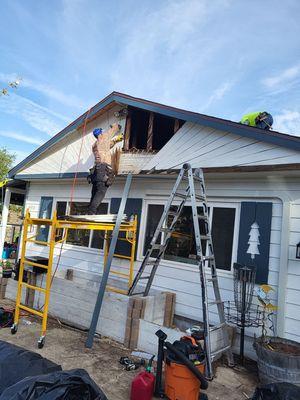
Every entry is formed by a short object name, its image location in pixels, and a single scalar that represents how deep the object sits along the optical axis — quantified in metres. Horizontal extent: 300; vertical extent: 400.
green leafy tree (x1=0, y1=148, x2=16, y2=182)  33.17
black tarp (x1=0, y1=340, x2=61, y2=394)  2.45
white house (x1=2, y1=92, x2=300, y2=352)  4.55
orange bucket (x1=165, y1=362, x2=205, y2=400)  3.03
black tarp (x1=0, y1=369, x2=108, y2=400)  2.08
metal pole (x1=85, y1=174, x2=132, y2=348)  4.60
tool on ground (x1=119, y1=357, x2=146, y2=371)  3.95
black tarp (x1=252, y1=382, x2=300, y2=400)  2.62
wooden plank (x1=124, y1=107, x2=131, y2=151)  6.62
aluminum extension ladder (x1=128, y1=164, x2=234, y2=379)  3.75
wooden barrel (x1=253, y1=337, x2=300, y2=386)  3.51
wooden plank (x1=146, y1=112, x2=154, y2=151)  6.24
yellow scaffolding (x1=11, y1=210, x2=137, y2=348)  4.55
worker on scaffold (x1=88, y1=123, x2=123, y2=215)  5.65
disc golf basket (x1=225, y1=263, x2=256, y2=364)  4.44
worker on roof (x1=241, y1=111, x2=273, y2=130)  6.00
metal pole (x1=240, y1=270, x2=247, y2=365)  4.36
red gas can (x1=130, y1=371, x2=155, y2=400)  3.07
